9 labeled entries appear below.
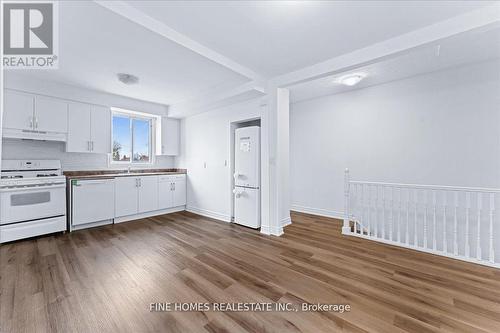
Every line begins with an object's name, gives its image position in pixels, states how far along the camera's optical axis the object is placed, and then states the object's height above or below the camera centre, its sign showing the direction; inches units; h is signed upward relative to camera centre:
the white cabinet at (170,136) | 213.9 +29.7
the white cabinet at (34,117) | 137.3 +32.4
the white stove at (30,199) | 129.3 -21.6
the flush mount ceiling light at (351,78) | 147.2 +60.6
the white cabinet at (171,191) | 199.0 -24.1
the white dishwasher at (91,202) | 152.9 -27.2
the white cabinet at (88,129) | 161.3 +28.5
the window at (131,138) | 197.2 +25.6
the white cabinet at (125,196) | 172.9 -24.6
